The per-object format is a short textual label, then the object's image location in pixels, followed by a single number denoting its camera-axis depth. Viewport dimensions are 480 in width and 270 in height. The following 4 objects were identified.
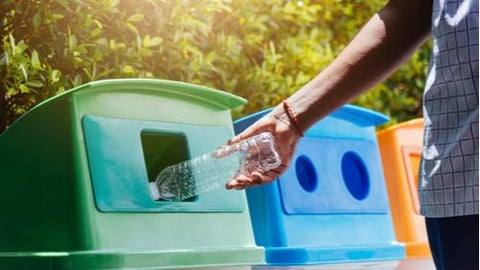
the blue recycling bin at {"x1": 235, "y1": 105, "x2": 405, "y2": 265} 3.18
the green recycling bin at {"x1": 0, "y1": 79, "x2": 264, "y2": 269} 2.75
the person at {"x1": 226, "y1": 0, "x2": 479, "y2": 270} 2.34
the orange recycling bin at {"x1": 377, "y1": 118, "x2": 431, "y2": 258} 3.55
